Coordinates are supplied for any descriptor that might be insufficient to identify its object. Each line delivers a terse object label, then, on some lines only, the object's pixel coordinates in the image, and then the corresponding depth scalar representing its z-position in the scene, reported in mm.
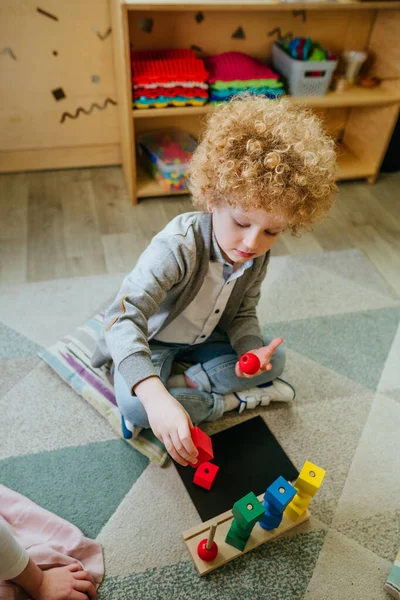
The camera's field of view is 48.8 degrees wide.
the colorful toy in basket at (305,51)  1582
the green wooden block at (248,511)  701
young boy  709
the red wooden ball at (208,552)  788
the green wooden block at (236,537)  773
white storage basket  1571
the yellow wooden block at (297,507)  819
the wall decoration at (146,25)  1546
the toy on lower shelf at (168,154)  1679
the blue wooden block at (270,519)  789
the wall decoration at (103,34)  1572
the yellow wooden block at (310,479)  754
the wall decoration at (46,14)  1496
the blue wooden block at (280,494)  717
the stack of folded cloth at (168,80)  1465
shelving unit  1476
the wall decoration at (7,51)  1538
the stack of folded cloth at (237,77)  1546
